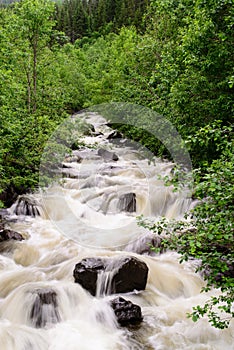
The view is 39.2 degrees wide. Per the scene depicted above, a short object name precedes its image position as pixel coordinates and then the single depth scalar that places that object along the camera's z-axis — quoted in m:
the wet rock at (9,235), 8.68
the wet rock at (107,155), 16.64
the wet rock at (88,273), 6.66
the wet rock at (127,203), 11.32
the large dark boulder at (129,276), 6.68
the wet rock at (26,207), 10.54
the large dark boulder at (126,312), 5.86
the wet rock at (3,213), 10.10
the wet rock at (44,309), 5.82
